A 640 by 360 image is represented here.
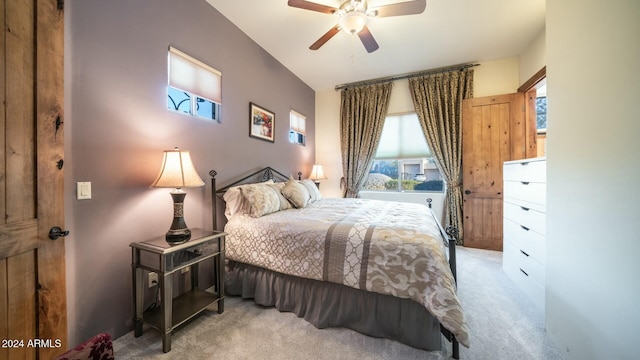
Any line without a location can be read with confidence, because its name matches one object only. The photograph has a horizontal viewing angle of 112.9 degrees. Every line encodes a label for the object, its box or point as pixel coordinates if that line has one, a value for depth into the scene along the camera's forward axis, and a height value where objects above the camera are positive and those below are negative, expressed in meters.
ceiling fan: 1.92 +1.58
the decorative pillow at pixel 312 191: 3.06 -0.17
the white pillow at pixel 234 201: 2.25 -0.23
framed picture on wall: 2.87 +0.83
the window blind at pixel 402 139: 4.01 +0.77
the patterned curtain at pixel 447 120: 3.57 +1.02
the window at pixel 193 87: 1.96 +0.93
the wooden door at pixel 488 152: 3.21 +0.41
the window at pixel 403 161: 3.99 +0.35
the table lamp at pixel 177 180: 1.54 +0.00
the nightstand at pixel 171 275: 1.39 -0.69
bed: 1.39 -0.66
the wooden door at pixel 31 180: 0.98 +0.00
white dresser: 1.85 -0.47
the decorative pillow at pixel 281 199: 2.49 -0.23
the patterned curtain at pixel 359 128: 4.14 +1.04
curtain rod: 3.58 +1.90
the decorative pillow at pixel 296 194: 2.60 -0.19
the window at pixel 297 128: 3.92 +1.00
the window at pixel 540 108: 3.28 +1.12
